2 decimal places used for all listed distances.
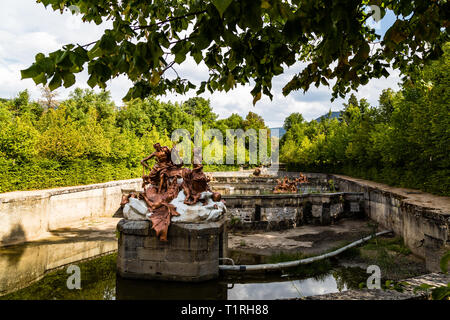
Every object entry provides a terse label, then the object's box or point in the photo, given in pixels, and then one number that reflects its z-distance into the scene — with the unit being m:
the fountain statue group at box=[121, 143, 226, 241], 7.23
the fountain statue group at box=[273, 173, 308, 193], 17.38
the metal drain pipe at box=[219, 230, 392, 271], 7.44
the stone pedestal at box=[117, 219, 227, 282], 6.94
